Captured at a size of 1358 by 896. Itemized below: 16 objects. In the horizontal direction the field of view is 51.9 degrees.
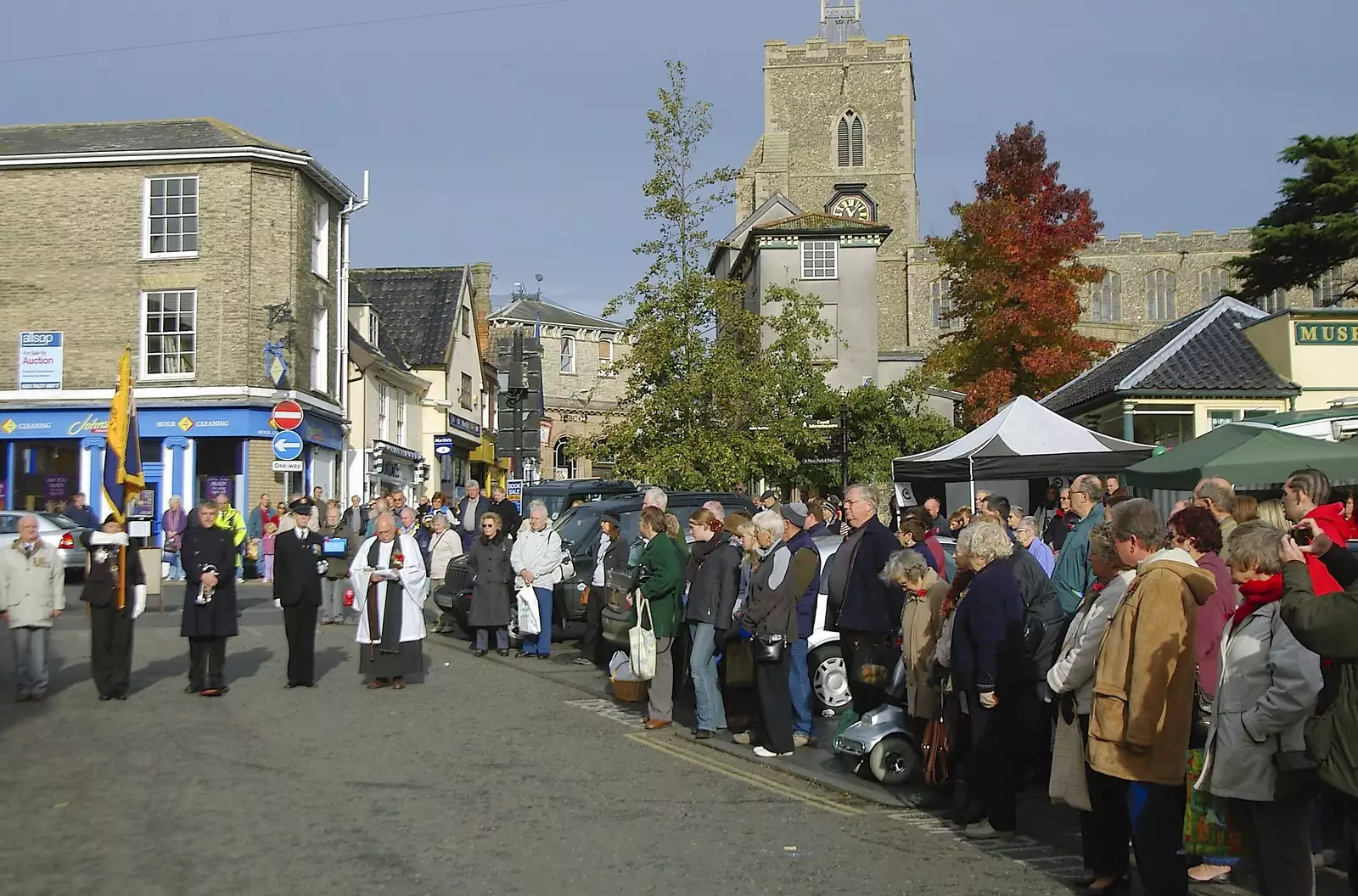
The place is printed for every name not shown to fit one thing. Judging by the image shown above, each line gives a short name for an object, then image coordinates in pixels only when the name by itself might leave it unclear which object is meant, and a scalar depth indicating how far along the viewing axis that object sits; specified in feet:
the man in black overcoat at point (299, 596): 46.34
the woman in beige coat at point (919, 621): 28.78
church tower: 287.48
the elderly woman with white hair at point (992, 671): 25.23
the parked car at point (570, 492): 80.02
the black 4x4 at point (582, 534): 57.00
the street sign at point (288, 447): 83.05
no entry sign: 80.18
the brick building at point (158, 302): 108.17
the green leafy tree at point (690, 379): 90.99
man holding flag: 43.42
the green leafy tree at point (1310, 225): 138.62
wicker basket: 42.91
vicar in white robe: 46.16
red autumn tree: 126.00
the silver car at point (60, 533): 83.41
